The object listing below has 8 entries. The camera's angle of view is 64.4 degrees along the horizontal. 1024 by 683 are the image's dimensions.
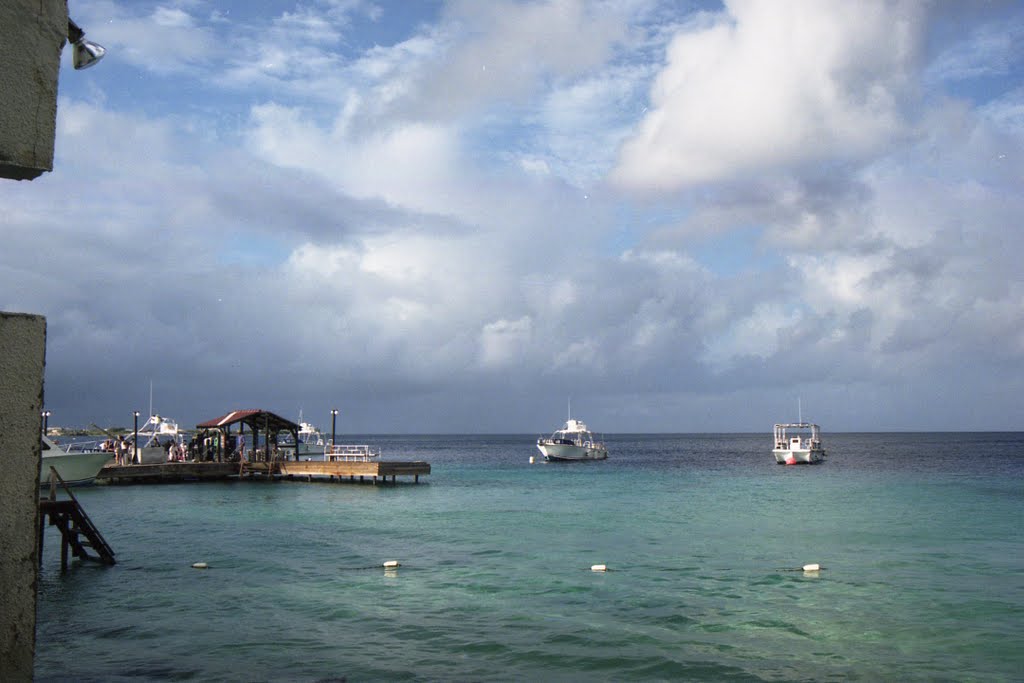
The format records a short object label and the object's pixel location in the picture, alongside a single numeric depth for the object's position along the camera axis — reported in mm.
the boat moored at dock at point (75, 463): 47516
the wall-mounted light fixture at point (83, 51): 5203
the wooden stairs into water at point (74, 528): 21391
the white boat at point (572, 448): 93250
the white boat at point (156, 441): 56938
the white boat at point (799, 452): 82938
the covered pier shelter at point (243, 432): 54750
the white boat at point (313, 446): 98150
